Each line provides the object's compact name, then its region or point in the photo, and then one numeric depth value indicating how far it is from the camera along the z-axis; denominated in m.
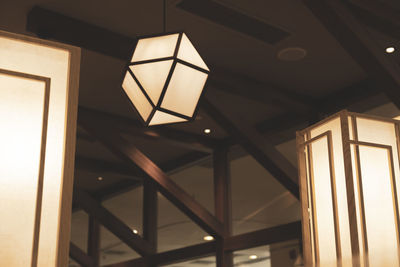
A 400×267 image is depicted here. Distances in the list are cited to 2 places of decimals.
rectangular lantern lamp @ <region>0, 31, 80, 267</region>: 0.74
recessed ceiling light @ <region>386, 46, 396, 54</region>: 5.04
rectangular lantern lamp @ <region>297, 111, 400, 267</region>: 1.68
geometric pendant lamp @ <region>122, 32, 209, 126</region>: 3.02
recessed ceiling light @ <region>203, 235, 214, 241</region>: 7.09
